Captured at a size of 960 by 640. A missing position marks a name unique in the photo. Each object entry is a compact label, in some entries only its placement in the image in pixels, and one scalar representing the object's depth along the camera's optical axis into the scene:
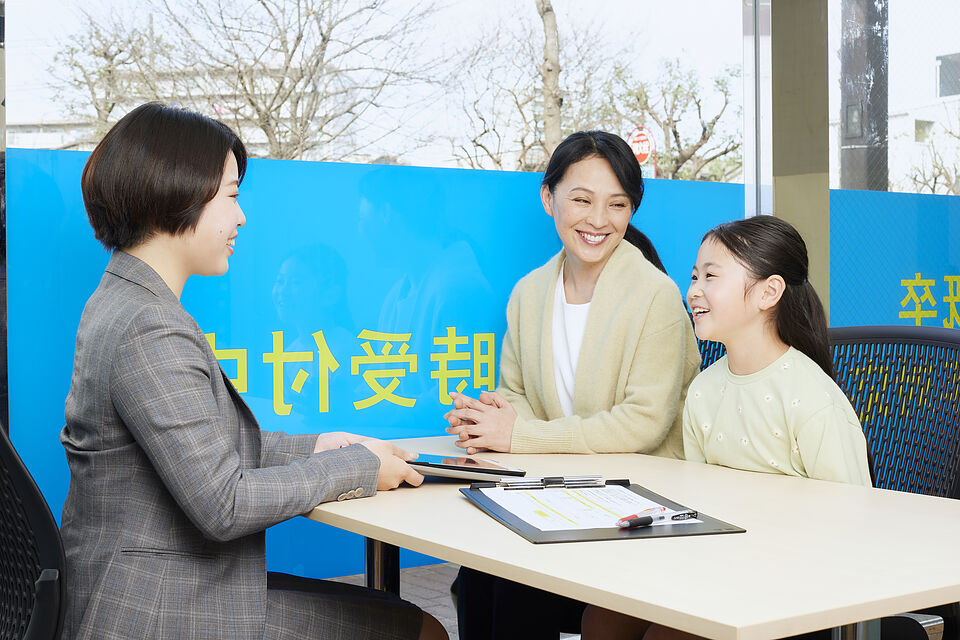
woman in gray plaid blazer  1.32
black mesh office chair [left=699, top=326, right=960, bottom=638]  1.87
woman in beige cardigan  2.01
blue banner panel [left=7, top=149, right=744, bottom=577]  2.22
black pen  1.27
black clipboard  1.23
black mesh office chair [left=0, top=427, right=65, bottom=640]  1.20
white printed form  1.32
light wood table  0.95
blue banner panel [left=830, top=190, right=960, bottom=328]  3.37
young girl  1.72
